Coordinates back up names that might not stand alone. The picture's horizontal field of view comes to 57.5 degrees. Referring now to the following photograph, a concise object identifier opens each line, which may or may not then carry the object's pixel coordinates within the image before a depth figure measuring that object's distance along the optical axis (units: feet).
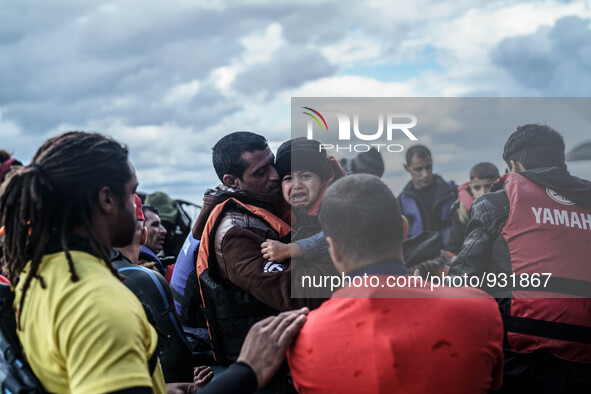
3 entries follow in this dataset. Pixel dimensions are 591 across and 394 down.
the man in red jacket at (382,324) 5.71
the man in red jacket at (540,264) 9.32
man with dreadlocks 4.49
